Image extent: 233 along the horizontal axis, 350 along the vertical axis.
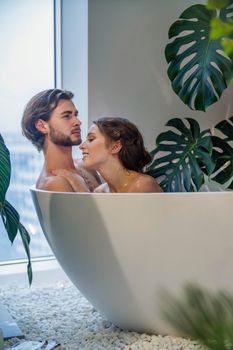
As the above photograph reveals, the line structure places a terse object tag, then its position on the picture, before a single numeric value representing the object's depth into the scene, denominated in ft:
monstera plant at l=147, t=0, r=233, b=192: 4.93
